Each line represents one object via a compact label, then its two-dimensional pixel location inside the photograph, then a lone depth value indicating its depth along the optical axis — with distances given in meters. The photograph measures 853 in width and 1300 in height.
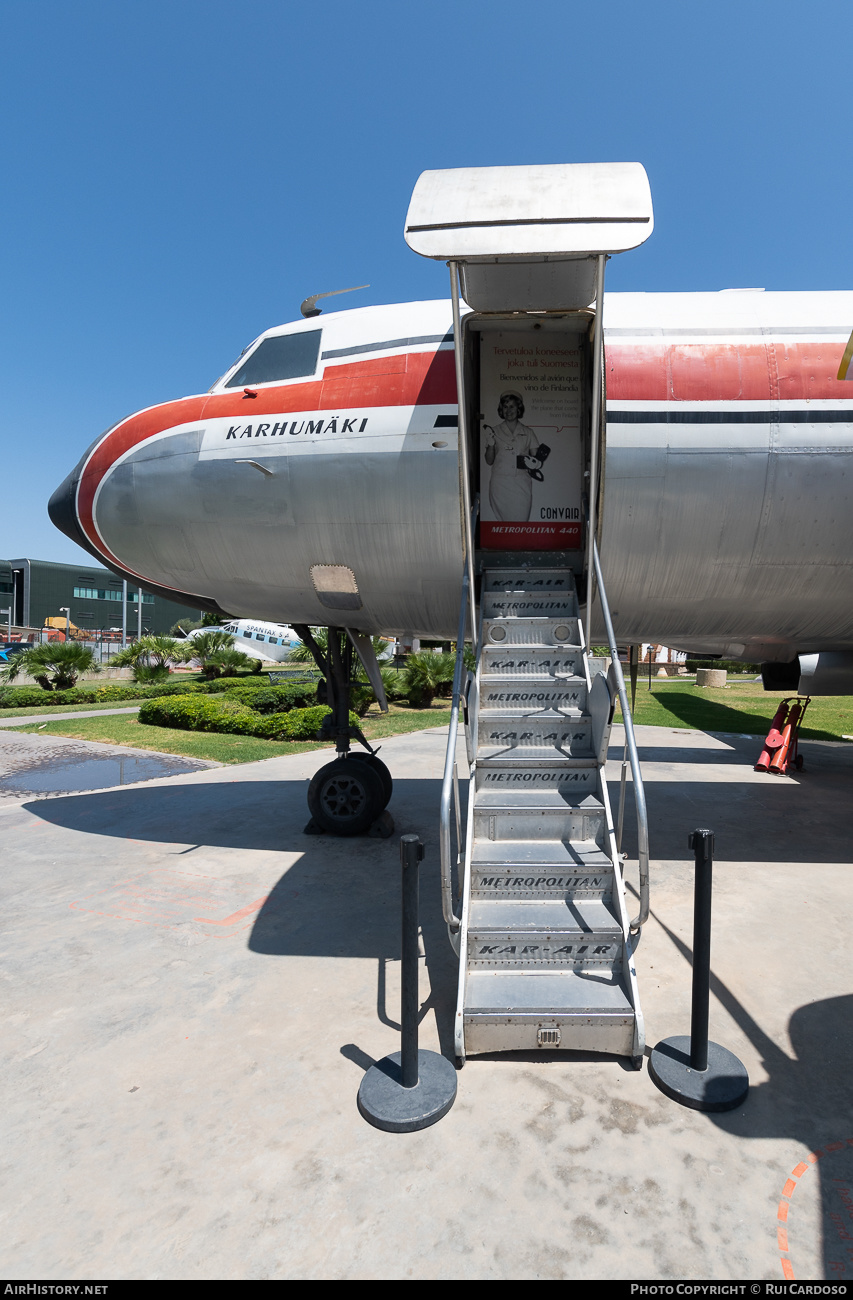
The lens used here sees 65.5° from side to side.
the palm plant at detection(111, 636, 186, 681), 28.42
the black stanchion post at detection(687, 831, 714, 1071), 3.50
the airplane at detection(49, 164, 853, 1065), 5.29
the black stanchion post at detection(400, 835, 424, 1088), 3.31
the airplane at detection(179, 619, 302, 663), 34.28
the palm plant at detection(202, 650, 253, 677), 28.44
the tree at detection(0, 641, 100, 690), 25.86
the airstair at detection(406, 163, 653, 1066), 3.84
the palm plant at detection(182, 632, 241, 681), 28.48
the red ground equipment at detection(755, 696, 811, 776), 11.48
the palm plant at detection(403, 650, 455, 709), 22.12
